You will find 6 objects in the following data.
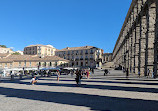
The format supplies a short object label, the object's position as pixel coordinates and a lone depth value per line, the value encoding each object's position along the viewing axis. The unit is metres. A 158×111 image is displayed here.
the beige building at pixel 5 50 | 96.25
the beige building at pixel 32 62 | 47.00
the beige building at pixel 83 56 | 69.06
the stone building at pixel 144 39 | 17.56
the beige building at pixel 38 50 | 85.06
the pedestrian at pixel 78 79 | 11.47
